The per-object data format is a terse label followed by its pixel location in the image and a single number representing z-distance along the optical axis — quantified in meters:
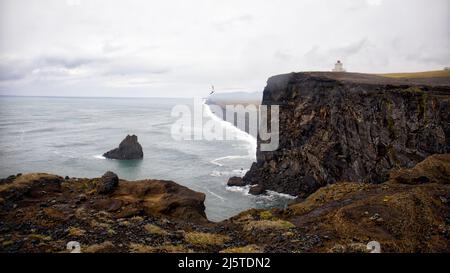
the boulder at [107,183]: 16.52
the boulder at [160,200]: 15.27
